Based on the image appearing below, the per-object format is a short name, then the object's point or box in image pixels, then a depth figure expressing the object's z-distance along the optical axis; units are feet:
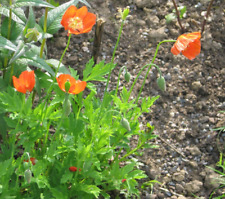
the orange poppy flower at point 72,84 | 6.14
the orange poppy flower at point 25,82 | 6.23
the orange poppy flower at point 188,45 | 6.56
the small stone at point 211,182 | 8.99
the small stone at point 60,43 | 10.93
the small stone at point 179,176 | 9.12
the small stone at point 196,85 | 10.62
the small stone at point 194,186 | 8.92
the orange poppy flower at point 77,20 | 6.42
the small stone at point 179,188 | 8.97
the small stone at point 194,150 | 9.58
